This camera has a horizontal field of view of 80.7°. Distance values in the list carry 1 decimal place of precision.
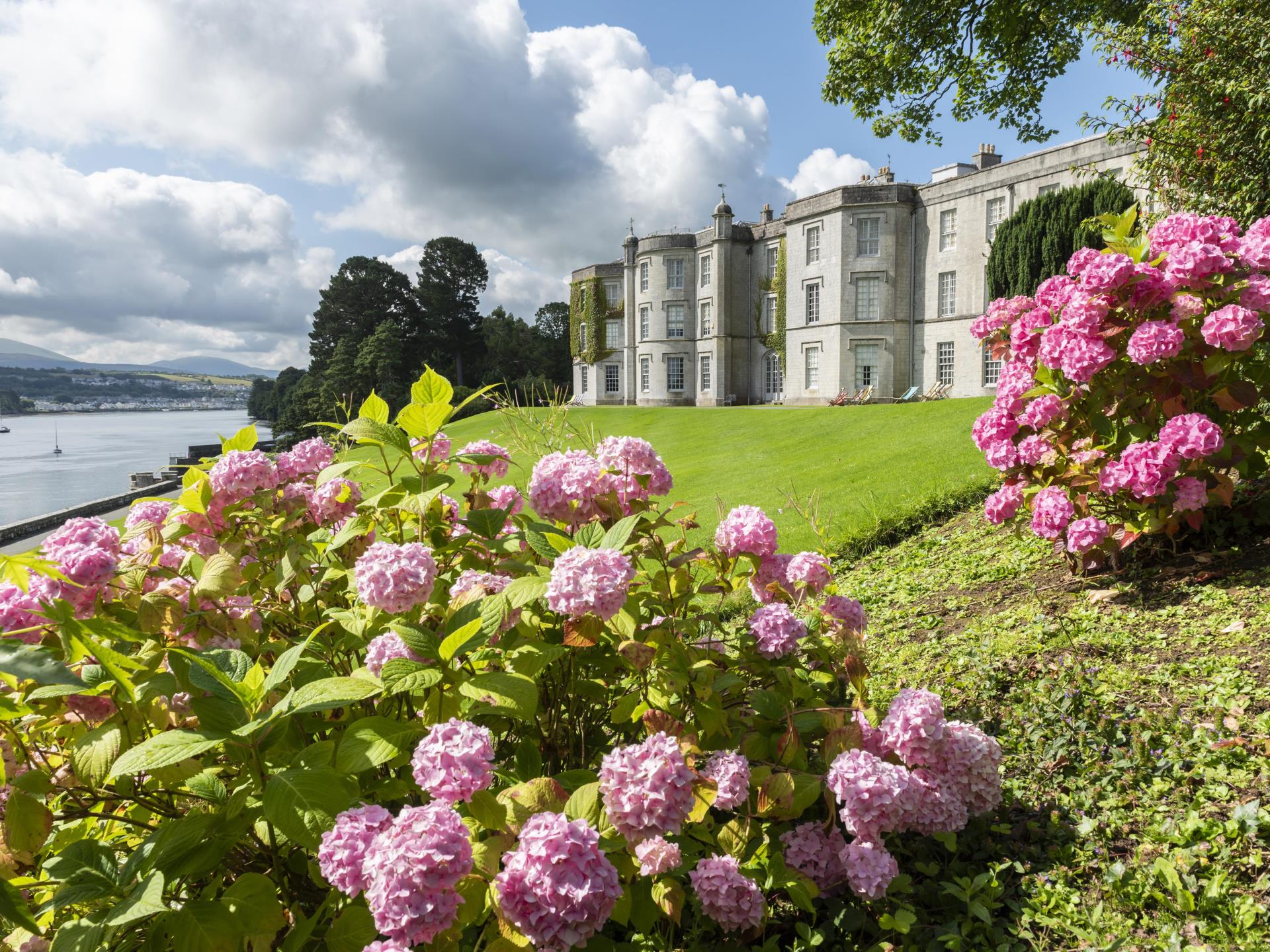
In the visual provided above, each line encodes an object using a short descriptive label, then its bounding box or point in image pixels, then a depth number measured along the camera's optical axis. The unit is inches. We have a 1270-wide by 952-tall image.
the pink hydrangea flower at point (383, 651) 66.1
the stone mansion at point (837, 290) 1144.8
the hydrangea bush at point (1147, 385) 138.4
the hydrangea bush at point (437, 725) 54.9
